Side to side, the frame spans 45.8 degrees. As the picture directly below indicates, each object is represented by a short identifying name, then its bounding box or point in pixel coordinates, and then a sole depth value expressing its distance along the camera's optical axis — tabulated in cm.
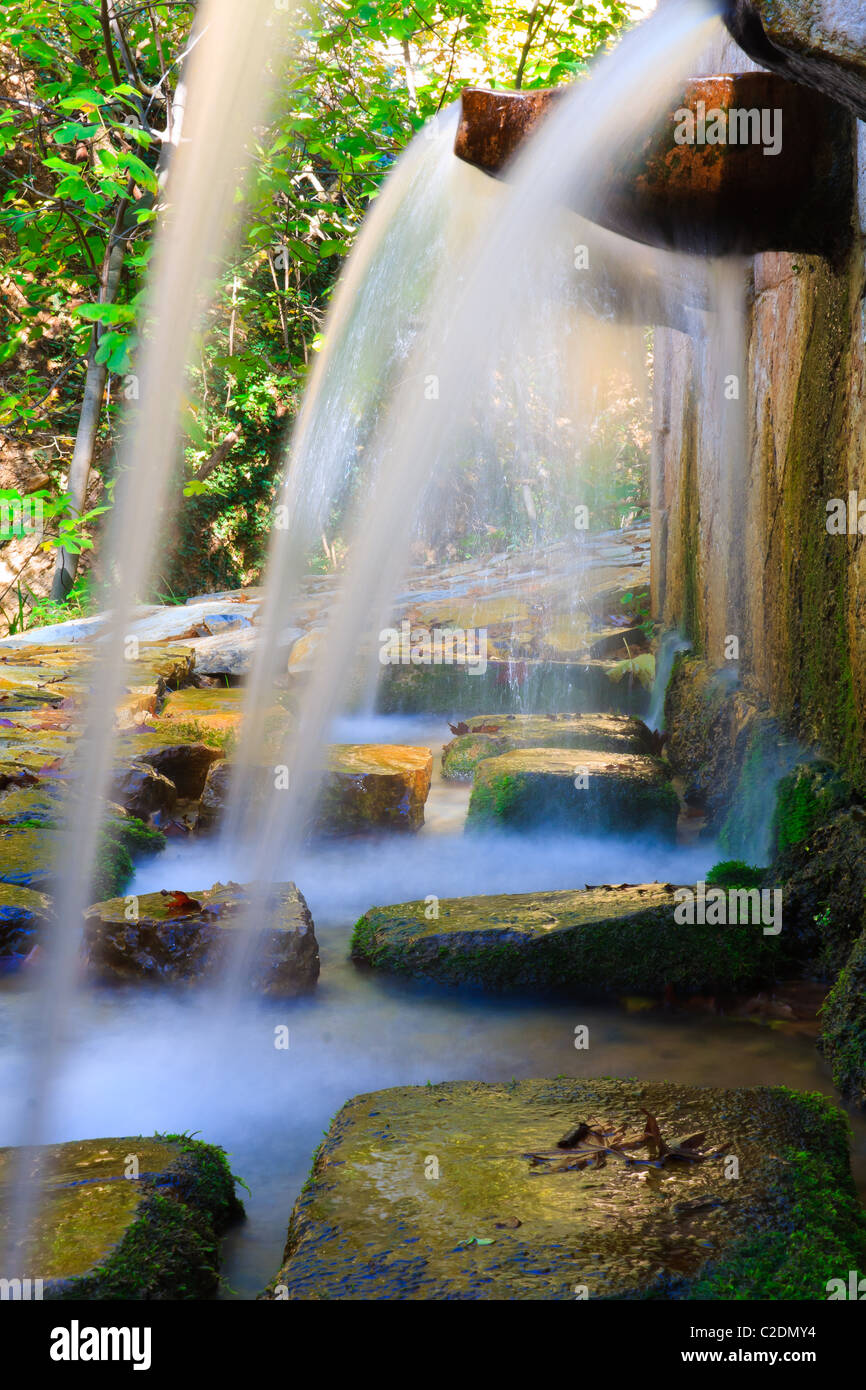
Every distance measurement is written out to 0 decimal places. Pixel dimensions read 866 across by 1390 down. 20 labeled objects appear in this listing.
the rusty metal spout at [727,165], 280
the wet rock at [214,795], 465
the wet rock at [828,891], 284
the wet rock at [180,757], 512
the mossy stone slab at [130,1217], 159
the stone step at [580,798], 442
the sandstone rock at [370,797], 460
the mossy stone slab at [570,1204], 151
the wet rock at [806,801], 306
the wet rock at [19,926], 324
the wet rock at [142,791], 466
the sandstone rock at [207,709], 574
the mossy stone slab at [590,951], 292
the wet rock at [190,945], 302
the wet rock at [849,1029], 239
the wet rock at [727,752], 370
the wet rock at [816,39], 173
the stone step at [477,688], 768
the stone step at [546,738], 526
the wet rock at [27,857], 360
